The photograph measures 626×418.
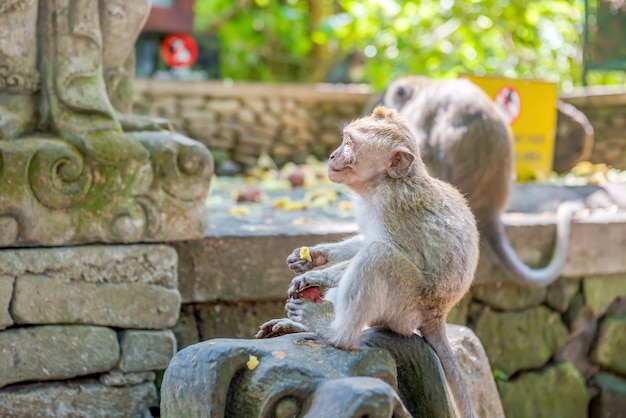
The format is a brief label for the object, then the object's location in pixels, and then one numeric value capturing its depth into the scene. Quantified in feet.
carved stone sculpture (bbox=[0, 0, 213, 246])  11.55
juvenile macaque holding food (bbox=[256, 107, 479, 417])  8.75
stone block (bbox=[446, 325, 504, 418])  10.94
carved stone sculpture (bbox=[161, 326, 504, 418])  7.27
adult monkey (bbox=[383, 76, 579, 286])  16.26
